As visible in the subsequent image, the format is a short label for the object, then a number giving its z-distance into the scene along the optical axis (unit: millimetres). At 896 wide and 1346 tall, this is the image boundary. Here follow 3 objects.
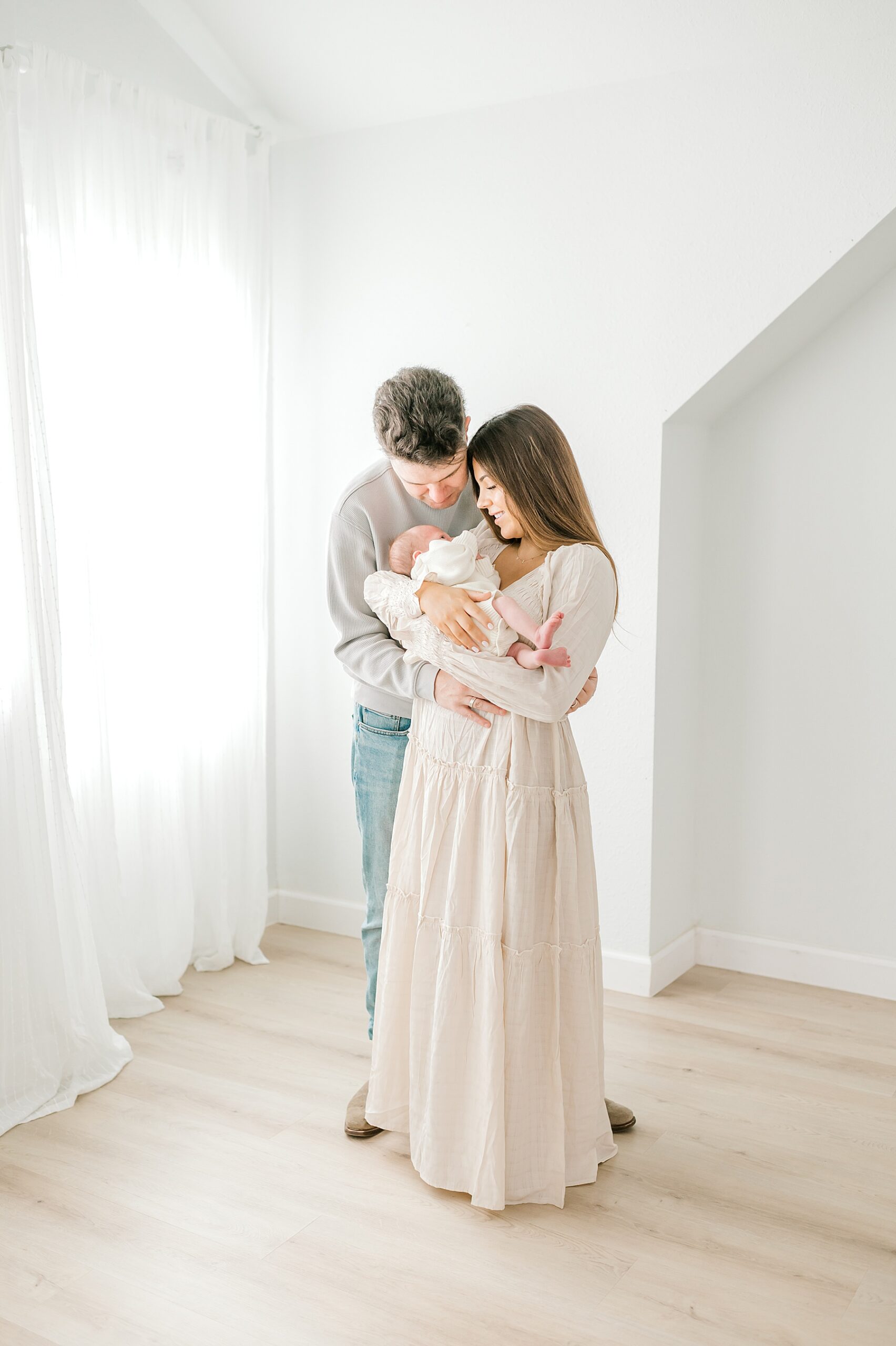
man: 2051
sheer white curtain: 2602
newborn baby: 1931
